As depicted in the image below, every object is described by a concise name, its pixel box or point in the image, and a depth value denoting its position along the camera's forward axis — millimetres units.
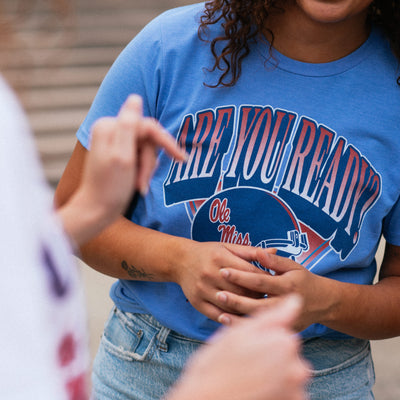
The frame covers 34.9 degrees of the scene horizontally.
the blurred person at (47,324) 653
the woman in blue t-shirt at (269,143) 1625
